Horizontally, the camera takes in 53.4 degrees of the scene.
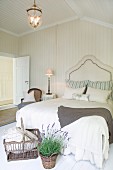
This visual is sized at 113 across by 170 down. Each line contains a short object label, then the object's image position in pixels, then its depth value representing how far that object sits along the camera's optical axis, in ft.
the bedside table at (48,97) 12.42
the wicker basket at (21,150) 5.97
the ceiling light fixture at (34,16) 7.40
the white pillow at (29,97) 11.86
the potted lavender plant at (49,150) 5.35
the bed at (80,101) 6.60
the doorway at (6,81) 18.12
